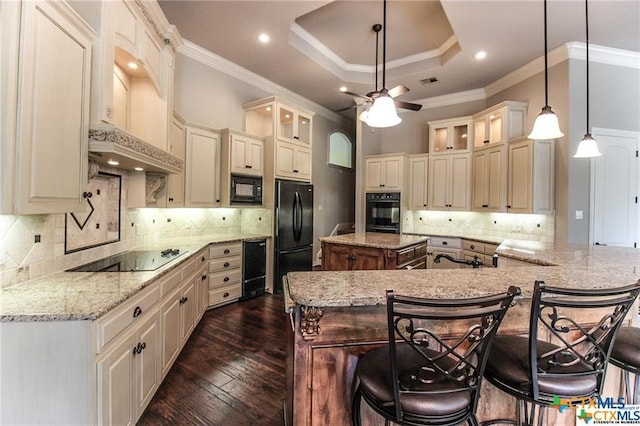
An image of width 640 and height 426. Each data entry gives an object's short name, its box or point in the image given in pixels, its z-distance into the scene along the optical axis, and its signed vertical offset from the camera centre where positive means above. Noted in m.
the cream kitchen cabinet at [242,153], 4.00 +0.88
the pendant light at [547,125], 2.20 +0.71
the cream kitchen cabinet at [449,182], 5.04 +0.64
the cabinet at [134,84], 1.84 +1.07
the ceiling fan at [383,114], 2.09 +0.74
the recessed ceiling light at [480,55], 3.92 +2.23
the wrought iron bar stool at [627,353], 1.37 -0.62
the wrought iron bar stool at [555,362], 1.12 -0.59
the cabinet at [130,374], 1.40 -0.90
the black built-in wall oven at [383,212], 5.44 +0.10
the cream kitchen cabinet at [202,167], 3.64 +0.60
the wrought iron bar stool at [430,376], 0.98 -0.60
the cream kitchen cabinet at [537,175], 3.95 +0.61
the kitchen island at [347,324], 1.31 -0.50
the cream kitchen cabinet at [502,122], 4.36 +1.50
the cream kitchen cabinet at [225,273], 3.61 -0.75
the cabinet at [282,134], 4.44 +1.34
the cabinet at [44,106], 1.31 +0.53
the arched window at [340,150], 6.82 +1.61
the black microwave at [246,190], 4.10 +0.36
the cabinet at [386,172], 5.48 +0.86
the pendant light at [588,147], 2.58 +0.65
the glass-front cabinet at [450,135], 5.08 +1.49
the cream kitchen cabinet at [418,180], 5.46 +0.70
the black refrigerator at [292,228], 4.39 -0.20
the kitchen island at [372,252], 3.14 -0.40
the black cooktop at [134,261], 2.10 -0.39
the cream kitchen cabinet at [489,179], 4.43 +0.63
